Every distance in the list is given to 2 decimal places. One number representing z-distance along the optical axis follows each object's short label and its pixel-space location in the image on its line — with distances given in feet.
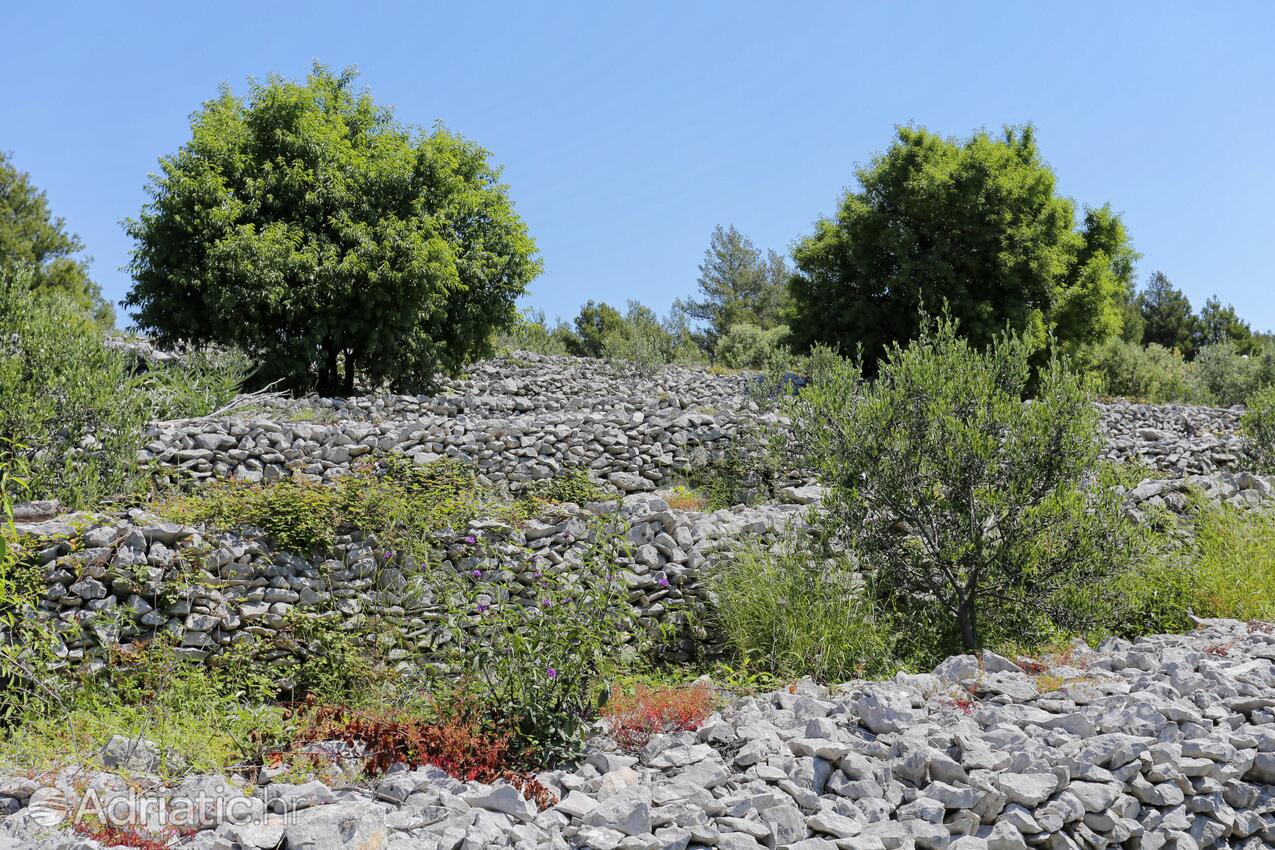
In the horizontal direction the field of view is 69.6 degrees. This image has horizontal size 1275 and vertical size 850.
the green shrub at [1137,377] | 70.90
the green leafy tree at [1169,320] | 131.44
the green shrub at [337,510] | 20.35
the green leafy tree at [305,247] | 42.65
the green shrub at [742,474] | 28.66
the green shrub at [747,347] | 75.05
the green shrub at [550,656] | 13.05
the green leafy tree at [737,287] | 119.75
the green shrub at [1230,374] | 66.69
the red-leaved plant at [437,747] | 12.05
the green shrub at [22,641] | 15.34
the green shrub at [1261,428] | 36.32
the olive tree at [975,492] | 18.75
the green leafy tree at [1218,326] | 128.98
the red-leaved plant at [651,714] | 13.53
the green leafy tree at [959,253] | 52.16
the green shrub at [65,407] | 23.24
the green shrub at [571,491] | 26.78
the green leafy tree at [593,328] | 91.97
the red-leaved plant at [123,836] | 10.12
